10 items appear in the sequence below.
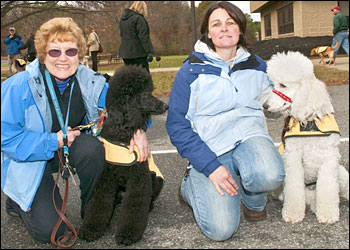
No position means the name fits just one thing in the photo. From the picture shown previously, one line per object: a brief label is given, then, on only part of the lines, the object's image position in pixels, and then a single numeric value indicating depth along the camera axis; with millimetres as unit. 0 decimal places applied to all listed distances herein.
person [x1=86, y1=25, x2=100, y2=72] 12234
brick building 20500
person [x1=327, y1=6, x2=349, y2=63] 12850
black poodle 2498
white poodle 2572
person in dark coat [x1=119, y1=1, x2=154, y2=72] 7391
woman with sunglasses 2451
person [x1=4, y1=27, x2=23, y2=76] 15703
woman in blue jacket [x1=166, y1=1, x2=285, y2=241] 2592
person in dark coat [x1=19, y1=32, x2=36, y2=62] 10440
